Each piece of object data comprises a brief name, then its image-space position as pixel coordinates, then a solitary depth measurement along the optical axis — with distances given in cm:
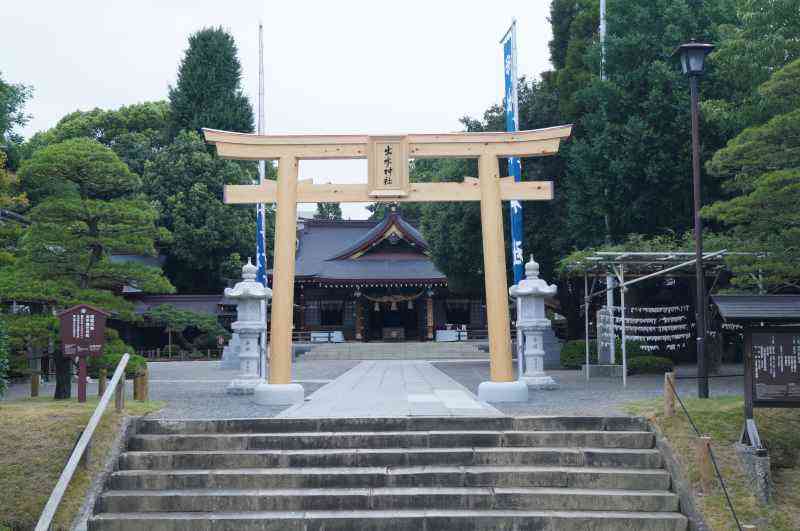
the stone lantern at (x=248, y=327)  1484
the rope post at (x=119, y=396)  958
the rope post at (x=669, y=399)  916
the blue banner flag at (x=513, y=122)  1869
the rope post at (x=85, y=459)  817
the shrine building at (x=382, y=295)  3631
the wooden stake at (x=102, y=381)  1185
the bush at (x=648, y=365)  1883
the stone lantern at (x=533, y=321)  1495
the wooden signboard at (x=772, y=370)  834
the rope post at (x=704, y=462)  769
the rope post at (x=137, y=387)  1123
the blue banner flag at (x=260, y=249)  2312
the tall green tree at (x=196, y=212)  3844
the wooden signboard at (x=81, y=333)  1136
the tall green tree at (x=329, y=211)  5828
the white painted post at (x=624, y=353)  1558
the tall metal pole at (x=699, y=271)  1120
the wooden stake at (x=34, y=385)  1324
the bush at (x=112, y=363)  1269
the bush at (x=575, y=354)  2184
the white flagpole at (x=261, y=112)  2323
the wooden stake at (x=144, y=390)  1125
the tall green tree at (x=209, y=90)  4434
